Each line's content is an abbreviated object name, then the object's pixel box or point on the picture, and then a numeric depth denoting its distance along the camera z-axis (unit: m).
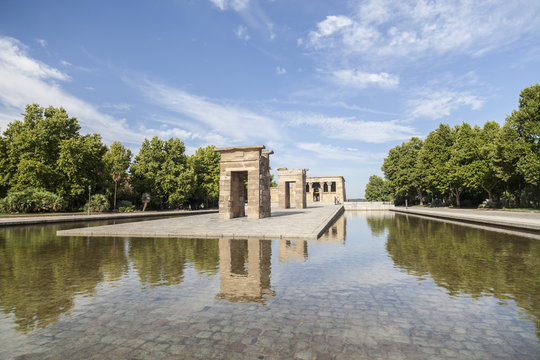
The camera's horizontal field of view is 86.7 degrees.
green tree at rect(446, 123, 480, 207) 34.25
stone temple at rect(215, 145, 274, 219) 20.19
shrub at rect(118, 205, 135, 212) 35.62
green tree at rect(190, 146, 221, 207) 42.59
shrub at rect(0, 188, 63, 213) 27.25
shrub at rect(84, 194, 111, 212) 32.12
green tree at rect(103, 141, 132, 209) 37.06
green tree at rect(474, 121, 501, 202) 30.55
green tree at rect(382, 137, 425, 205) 46.69
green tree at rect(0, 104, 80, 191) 29.98
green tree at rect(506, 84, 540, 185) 26.39
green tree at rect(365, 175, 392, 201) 87.38
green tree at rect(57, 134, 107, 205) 31.16
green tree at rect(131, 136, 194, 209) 38.22
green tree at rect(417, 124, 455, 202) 40.56
